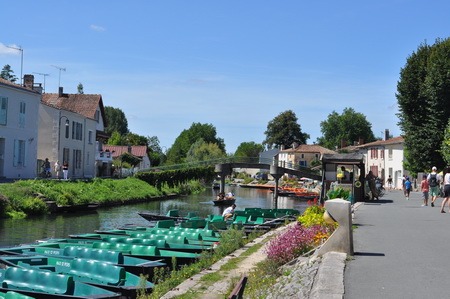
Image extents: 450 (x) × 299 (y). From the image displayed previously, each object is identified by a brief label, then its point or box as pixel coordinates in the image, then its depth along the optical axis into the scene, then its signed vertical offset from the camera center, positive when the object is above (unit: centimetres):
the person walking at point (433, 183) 3119 +45
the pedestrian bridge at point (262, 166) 6788 +233
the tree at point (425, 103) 4884 +687
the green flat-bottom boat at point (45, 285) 1214 -198
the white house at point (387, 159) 8039 +424
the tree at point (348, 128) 14900 +1422
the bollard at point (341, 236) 1241 -85
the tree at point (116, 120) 15900 +1572
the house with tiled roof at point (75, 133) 5662 +461
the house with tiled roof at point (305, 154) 13161 +703
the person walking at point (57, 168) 5304 +124
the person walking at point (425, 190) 3219 +11
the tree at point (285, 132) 14638 +1268
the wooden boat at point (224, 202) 5653 -124
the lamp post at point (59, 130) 5653 +451
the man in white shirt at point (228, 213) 3197 -125
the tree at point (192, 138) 15400 +1171
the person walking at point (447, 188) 2616 +17
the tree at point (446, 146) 4459 +319
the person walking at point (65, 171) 5159 +98
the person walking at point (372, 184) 3659 +39
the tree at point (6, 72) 11649 +1955
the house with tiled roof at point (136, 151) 9831 +508
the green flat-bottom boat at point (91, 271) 1286 -191
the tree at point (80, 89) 12169 +1735
